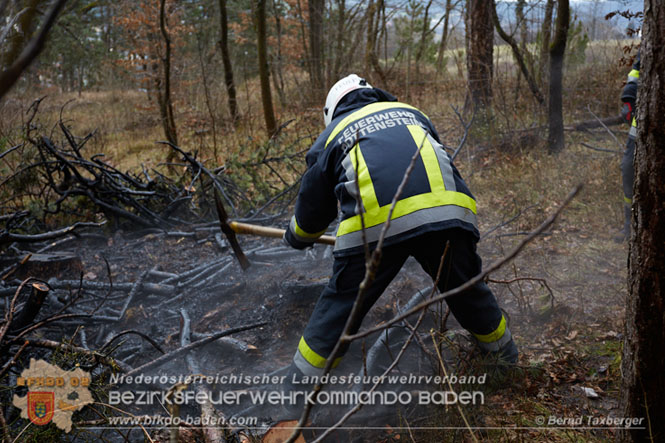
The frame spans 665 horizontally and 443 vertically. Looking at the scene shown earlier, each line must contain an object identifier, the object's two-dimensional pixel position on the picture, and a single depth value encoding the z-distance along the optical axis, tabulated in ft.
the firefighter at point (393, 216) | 7.23
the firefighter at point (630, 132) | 13.91
